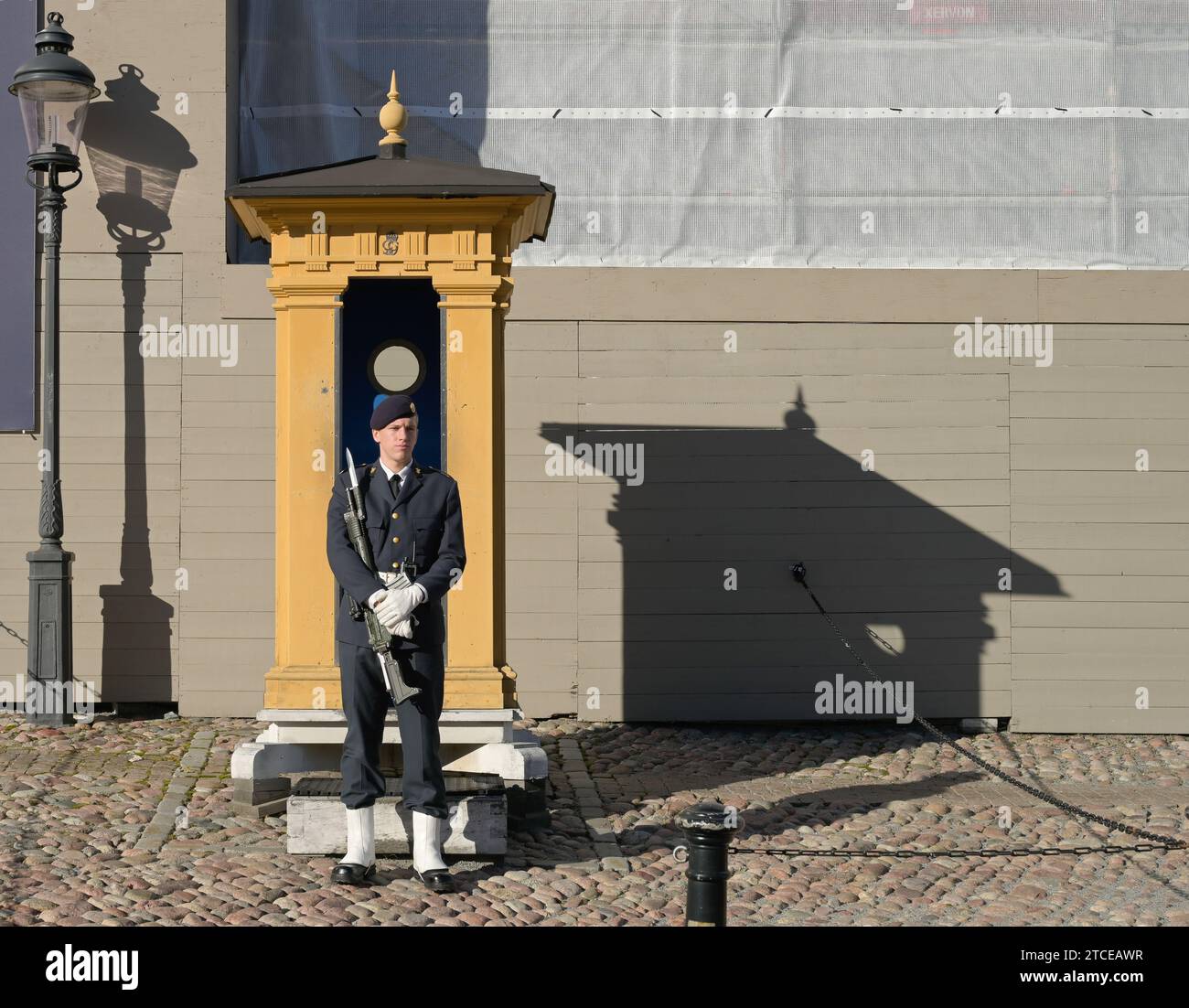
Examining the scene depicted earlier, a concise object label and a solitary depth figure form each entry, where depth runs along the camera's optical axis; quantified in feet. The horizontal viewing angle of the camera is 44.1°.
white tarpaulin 31.45
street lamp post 28.02
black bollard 13.10
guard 17.63
